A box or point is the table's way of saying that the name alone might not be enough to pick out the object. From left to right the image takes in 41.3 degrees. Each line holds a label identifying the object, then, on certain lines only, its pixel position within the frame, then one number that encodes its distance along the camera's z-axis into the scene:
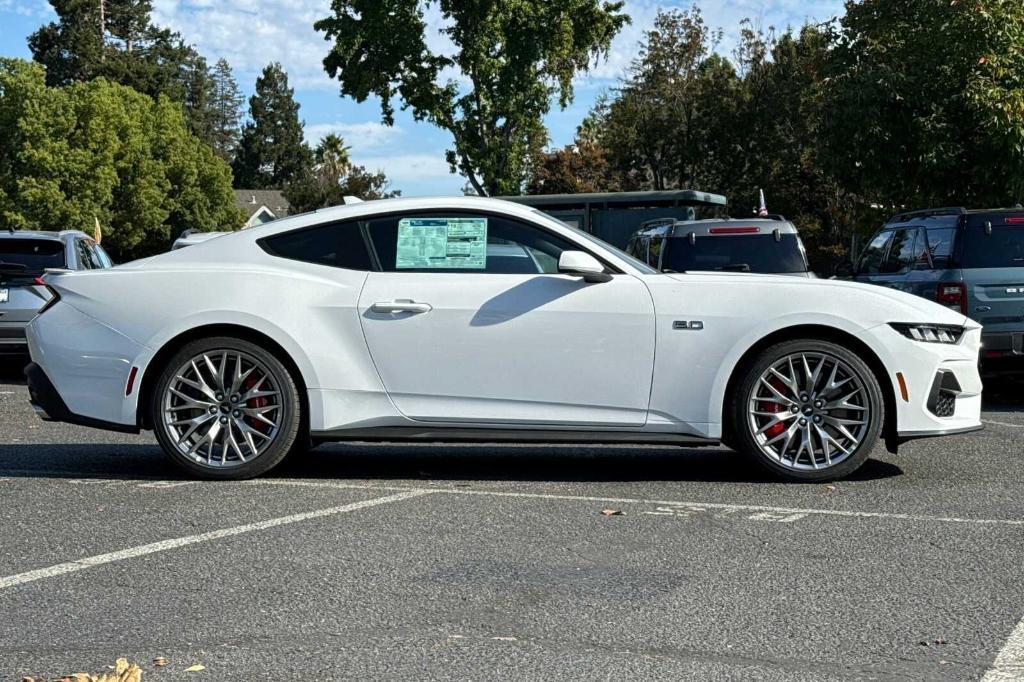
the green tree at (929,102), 20.11
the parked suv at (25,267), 14.81
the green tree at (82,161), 64.44
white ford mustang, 7.08
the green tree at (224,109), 134.12
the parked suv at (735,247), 13.14
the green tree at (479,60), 40.31
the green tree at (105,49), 85.44
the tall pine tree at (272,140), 129.50
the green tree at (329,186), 91.50
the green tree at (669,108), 47.81
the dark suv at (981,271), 11.92
